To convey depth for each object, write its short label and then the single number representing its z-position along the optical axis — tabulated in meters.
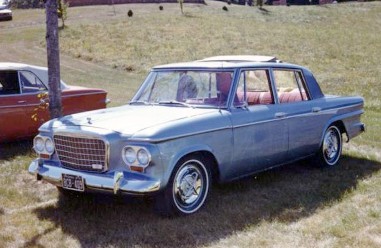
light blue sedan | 4.64
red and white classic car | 7.84
